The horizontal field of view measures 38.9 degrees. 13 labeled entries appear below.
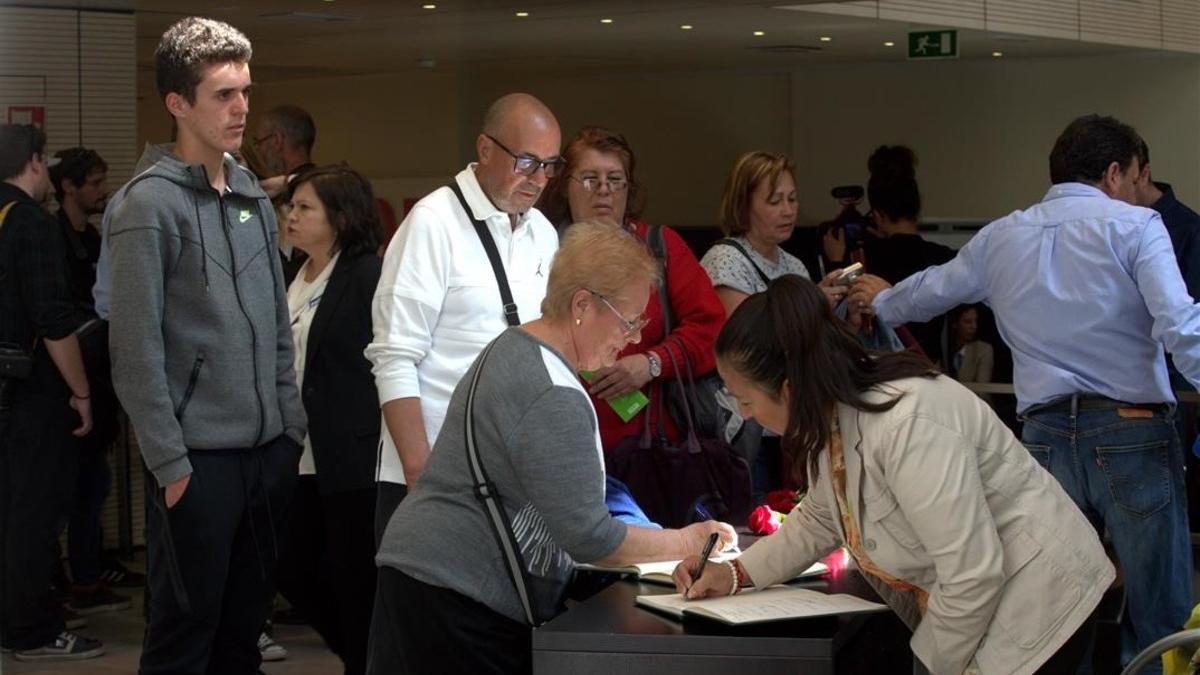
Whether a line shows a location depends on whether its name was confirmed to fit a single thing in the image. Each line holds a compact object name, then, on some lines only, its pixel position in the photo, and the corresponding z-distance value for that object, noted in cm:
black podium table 287
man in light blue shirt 453
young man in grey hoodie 381
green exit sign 966
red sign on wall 763
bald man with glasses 406
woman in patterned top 545
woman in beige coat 278
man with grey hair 647
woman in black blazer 475
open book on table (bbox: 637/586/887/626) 301
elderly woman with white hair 307
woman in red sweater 483
